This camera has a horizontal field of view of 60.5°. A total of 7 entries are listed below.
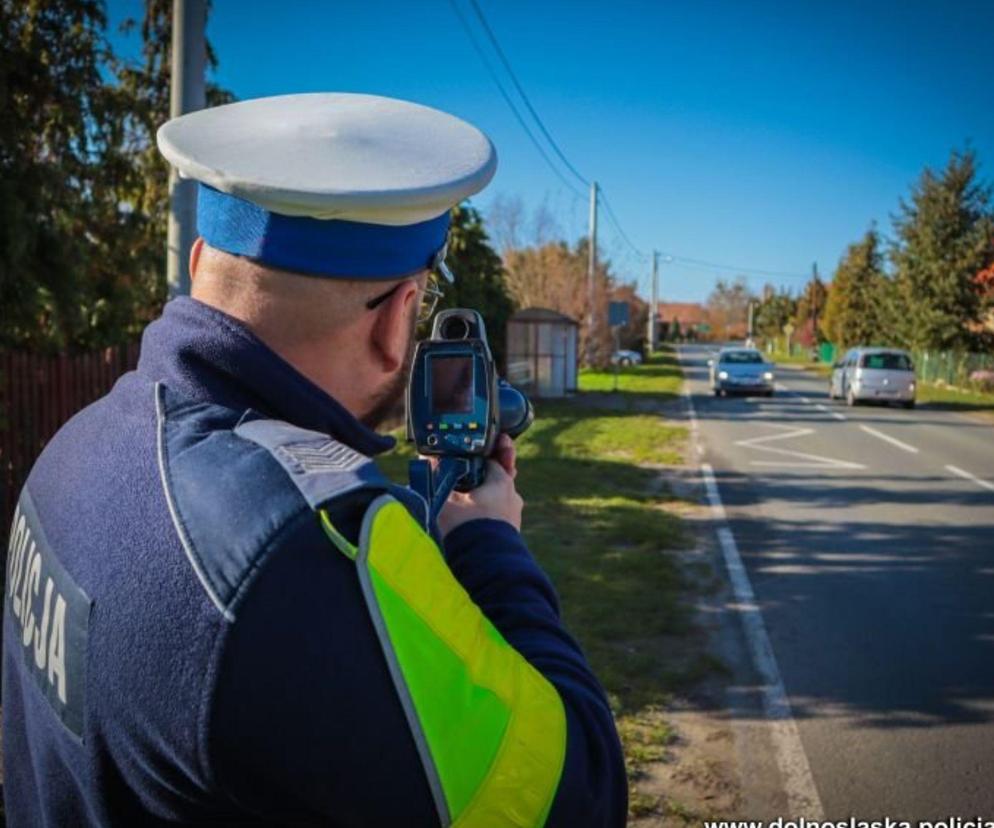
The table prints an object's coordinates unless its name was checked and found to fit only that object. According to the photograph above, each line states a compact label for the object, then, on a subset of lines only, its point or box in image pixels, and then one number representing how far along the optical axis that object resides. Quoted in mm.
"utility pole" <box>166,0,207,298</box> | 5105
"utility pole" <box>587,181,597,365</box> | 30584
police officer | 848
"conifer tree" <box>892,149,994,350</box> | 30594
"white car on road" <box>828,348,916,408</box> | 22609
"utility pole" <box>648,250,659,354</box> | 68438
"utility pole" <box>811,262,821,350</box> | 67894
